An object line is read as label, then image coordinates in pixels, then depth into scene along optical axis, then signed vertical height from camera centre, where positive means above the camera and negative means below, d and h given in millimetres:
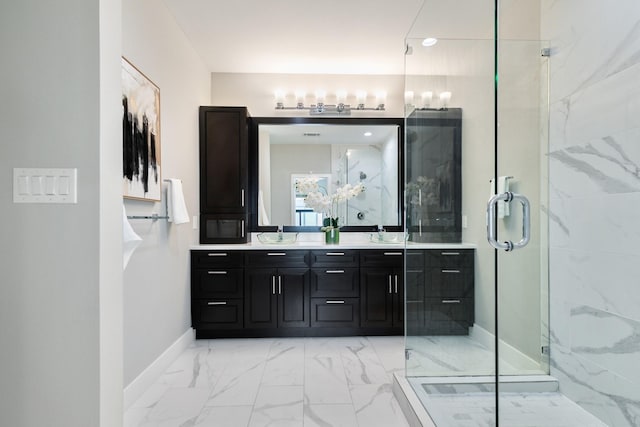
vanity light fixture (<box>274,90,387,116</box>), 3881 +1180
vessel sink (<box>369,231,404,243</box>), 3770 -259
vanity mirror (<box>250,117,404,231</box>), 3895 +464
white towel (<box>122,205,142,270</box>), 1644 -129
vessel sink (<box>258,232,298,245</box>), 3677 -266
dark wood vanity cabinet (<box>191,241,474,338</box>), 3320 -721
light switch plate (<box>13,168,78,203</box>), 1237 +94
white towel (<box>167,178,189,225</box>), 2660 +70
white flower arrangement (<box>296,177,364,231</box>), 3859 +181
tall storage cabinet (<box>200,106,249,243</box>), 3584 +378
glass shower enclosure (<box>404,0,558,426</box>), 1631 -10
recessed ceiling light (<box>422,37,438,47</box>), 2153 +1048
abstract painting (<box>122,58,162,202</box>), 2100 +492
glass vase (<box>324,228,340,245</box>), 3676 -241
